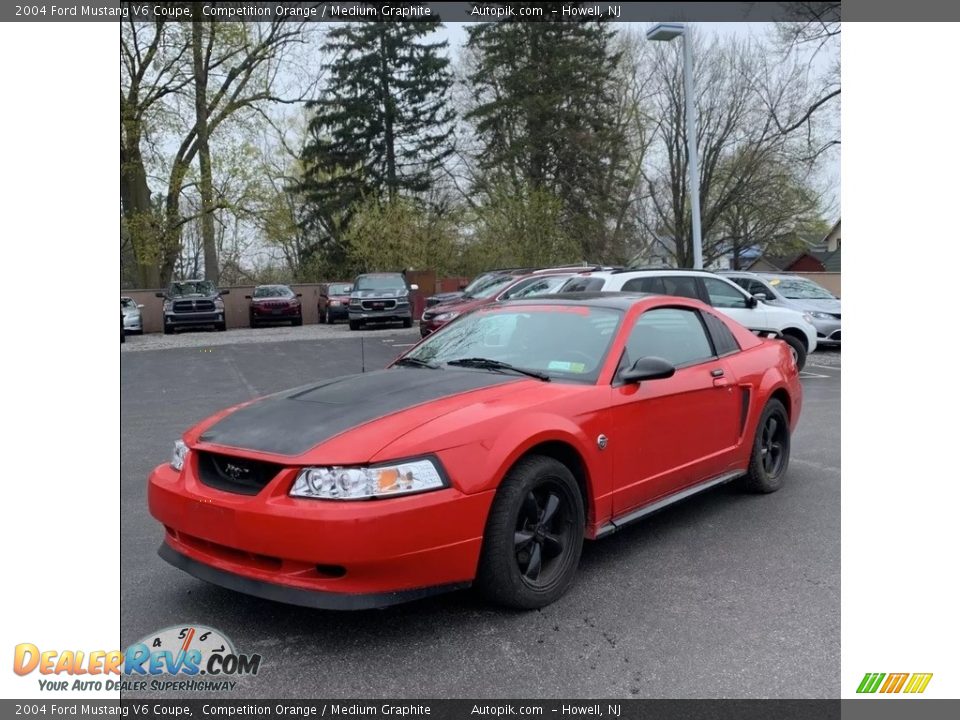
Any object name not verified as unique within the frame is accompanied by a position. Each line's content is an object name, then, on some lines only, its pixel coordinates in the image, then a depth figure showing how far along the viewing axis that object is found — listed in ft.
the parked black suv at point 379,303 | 83.15
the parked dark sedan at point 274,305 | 94.58
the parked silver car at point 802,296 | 49.21
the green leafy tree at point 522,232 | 111.04
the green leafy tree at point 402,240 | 115.85
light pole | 50.19
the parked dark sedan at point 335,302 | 96.84
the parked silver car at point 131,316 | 82.94
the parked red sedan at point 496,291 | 45.34
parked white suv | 34.14
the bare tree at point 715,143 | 94.17
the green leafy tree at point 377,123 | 122.52
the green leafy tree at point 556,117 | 109.91
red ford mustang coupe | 10.73
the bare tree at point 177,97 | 86.53
